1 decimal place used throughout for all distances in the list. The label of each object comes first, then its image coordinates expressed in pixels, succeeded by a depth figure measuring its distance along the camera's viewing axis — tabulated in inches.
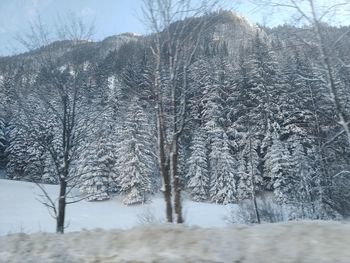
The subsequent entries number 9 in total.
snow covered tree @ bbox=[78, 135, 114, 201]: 1756.9
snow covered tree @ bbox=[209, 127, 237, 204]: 1673.2
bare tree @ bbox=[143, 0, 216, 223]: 464.4
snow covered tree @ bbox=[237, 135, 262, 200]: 1659.0
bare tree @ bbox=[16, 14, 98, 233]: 584.7
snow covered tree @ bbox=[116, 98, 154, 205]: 1696.6
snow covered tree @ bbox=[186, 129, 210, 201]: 1747.0
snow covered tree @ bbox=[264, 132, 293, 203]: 1537.4
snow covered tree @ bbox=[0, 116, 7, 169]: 2481.5
